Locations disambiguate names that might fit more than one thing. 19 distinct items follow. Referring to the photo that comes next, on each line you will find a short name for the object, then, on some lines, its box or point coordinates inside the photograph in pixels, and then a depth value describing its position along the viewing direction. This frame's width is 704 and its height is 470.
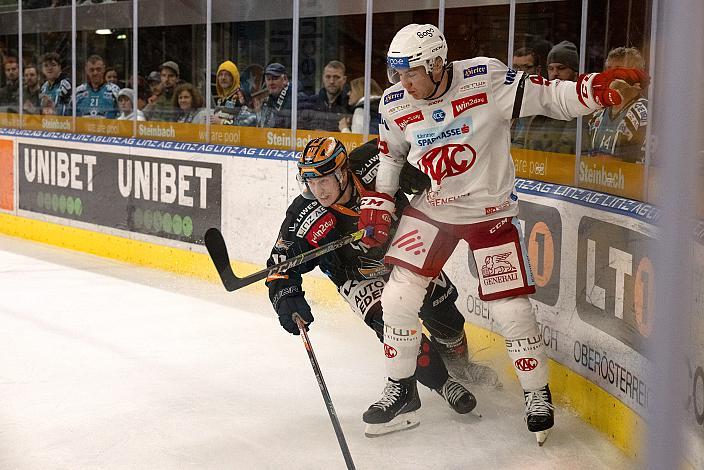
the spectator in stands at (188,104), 12.66
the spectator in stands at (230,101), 11.99
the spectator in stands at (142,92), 13.62
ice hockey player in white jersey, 5.61
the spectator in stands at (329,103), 10.67
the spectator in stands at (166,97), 13.08
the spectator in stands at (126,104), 13.86
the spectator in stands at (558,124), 7.27
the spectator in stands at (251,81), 11.69
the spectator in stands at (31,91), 15.93
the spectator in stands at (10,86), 16.50
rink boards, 5.77
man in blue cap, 11.37
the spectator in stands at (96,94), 14.33
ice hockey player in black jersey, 5.95
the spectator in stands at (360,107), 10.22
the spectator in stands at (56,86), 15.23
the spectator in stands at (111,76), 14.28
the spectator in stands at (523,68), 7.93
